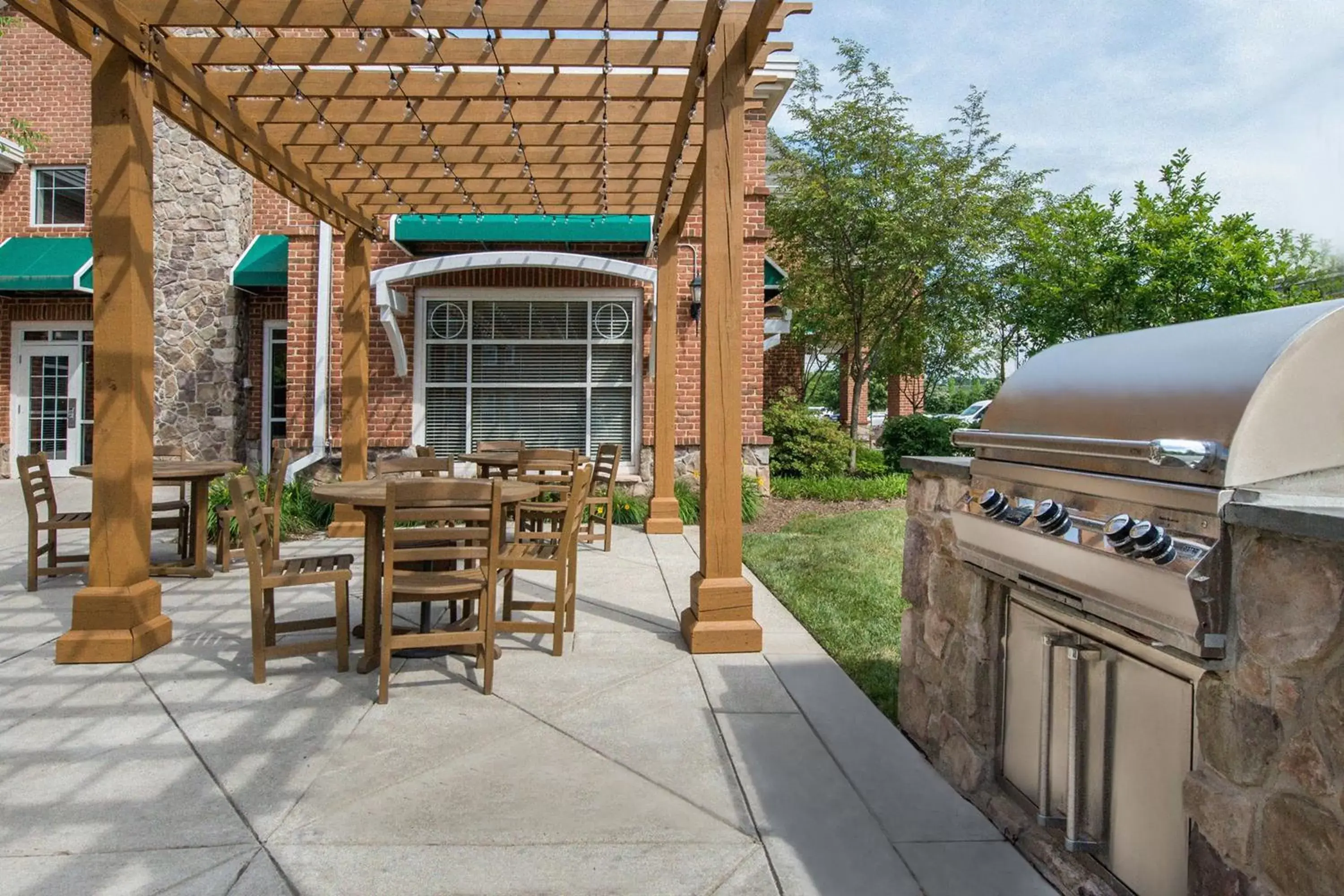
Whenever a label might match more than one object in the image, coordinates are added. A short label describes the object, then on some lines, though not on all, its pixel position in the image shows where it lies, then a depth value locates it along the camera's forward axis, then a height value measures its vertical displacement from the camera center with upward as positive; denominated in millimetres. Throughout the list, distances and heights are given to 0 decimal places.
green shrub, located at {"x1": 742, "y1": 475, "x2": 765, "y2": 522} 10125 -744
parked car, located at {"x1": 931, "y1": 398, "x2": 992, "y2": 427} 13757 +762
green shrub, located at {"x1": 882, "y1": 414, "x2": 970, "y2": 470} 14469 +26
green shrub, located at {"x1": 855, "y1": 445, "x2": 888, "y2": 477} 14008 -394
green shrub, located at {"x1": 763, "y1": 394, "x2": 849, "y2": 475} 13227 -94
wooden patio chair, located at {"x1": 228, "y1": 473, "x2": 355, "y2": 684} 4145 -723
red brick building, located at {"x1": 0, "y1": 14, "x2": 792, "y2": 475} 10602 +1306
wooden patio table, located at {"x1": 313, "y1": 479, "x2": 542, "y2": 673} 4422 -591
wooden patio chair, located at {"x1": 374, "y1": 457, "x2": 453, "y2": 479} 5980 -237
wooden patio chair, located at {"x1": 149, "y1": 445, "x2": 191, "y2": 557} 6855 -647
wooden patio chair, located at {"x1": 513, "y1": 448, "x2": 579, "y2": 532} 6762 -378
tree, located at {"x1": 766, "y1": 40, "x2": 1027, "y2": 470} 14250 +3785
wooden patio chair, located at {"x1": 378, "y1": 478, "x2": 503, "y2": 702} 3930 -561
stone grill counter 1552 -530
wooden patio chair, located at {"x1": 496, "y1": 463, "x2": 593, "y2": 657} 4590 -703
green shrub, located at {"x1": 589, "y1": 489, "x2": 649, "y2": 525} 9789 -846
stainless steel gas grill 1812 -212
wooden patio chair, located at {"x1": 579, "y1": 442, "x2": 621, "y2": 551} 8102 -606
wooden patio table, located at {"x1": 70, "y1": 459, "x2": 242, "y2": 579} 6660 -642
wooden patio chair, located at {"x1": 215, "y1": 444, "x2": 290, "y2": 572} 6289 -648
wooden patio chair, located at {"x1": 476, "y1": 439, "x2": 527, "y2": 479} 8508 -155
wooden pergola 4586 +2122
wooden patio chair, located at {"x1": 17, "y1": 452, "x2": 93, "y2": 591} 6254 -700
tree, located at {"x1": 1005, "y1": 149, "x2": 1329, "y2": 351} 10703 +2328
